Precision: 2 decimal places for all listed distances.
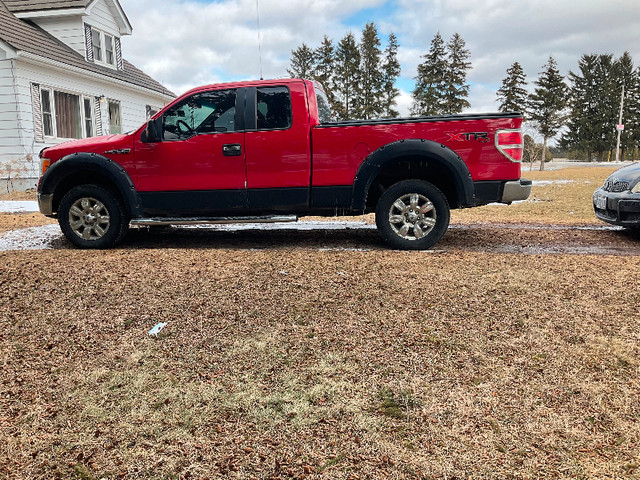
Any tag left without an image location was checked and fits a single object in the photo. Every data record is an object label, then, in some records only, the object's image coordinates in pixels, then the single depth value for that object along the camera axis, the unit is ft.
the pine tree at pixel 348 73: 157.79
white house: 44.88
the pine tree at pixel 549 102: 149.18
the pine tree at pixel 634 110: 201.36
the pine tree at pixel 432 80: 159.94
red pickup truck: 18.45
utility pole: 171.34
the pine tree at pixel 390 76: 157.17
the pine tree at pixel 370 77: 154.61
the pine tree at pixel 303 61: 164.66
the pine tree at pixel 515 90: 158.30
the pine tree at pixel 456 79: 157.69
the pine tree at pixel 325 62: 159.43
